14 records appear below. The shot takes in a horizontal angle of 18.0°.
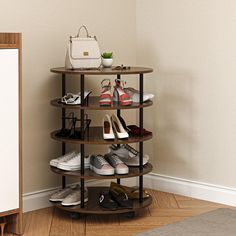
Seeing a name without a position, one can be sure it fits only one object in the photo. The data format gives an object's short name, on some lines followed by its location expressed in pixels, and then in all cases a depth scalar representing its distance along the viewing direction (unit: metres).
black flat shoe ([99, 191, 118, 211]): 4.02
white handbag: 4.05
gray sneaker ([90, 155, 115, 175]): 4.00
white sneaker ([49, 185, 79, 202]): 4.15
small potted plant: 4.20
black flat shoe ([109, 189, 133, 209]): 4.07
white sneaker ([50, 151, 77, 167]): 4.12
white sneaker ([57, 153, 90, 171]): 4.05
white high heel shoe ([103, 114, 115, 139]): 3.98
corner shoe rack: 3.92
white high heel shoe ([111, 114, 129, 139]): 4.03
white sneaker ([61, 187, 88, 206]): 4.06
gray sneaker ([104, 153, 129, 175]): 4.05
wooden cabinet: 3.54
